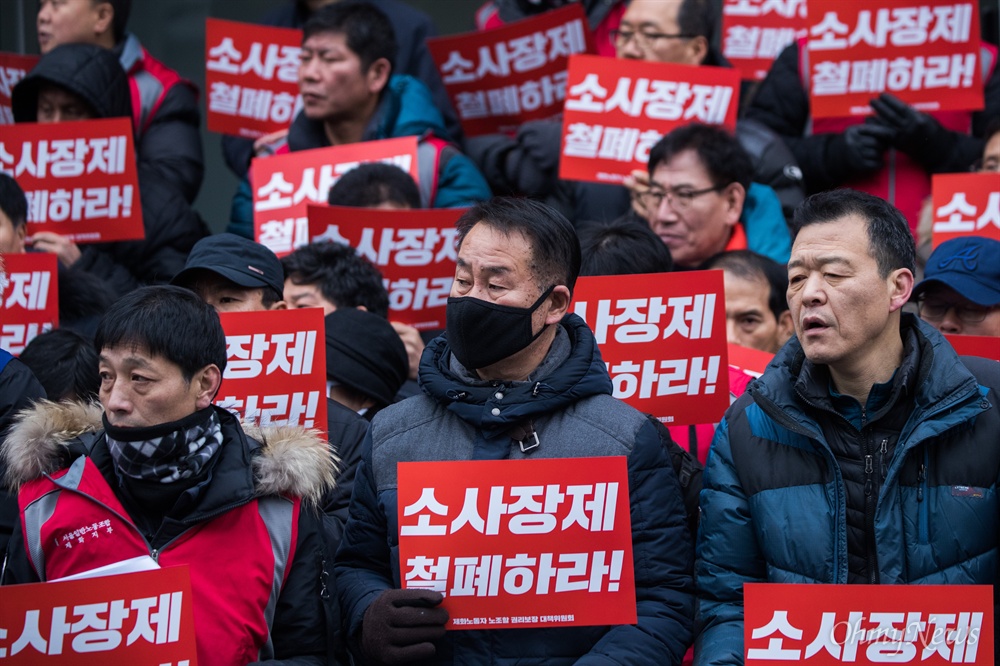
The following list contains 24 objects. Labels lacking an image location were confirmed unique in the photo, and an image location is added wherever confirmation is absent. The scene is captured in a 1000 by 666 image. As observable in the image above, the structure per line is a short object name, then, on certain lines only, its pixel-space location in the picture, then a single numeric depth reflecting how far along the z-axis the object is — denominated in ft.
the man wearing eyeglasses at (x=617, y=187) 48.65
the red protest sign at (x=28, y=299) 37.63
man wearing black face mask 24.57
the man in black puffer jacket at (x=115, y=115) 47.62
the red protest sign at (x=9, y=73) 51.84
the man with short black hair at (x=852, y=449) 24.77
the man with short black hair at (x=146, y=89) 50.62
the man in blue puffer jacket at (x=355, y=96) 48.88
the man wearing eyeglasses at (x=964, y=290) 34.17
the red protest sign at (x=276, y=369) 32.60
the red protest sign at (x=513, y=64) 52.49
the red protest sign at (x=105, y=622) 22.85
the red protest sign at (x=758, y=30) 56.29
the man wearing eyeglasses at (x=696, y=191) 42.96
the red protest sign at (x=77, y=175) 44.34
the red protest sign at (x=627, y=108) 46.03
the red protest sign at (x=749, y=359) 35.23
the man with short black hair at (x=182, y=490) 24.67
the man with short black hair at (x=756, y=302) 38.58
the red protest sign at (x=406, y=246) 41.34
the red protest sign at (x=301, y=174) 45.55
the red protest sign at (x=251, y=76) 52.90
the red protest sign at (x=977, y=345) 32.12
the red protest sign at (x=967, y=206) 40.24
